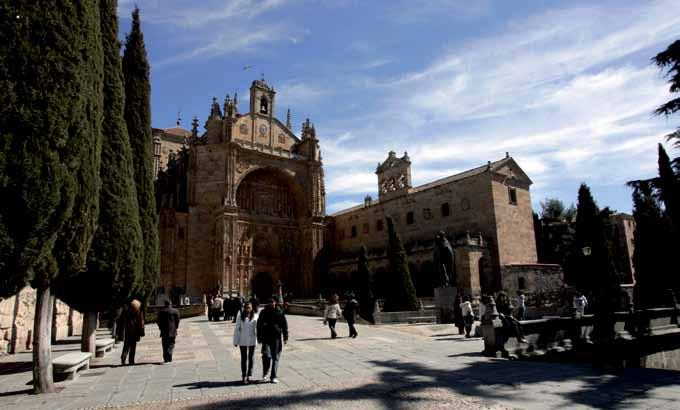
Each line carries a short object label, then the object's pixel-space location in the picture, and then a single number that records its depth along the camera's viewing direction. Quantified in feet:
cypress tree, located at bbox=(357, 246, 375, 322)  64.94
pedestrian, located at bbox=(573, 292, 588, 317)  53.47
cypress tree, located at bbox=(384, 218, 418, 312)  72.13
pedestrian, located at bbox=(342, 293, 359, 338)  43.14
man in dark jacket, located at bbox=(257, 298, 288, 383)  22.58
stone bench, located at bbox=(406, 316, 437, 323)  64.90
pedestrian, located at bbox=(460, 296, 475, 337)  43.11
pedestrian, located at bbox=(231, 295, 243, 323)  63.25
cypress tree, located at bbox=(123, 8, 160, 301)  36.81
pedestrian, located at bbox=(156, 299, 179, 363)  28.91
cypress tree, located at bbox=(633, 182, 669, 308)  91.86
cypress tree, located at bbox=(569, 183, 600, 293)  96.02
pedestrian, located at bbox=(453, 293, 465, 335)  45.21
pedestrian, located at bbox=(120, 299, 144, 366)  29.39
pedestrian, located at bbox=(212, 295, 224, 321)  66.18
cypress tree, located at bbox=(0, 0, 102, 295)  16.10
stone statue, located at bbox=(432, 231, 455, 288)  56.29
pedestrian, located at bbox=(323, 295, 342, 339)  42.55
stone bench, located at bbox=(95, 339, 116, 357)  33.45
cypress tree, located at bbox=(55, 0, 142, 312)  27.76
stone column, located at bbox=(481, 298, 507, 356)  30.76
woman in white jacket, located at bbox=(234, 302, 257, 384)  22.60
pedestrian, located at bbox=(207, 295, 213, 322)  68.03
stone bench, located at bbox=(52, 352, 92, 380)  23.77
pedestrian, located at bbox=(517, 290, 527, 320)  54.08
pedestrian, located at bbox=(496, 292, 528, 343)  32.22
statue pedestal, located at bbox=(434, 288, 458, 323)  56.29
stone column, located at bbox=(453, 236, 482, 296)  91.45
